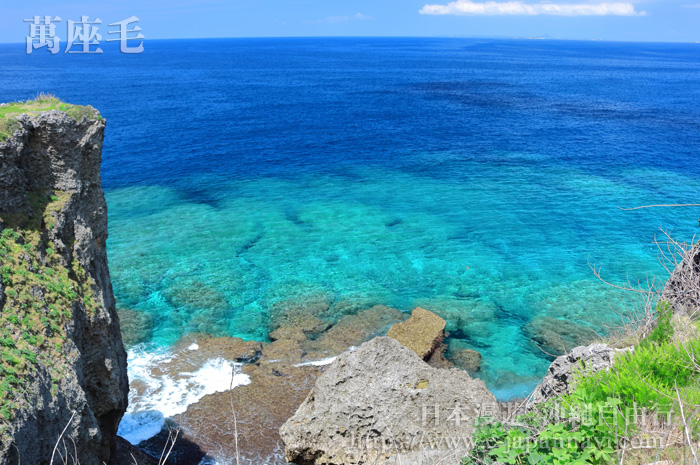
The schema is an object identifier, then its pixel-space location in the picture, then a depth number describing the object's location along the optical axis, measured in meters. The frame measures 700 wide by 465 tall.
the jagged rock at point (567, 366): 11.30
